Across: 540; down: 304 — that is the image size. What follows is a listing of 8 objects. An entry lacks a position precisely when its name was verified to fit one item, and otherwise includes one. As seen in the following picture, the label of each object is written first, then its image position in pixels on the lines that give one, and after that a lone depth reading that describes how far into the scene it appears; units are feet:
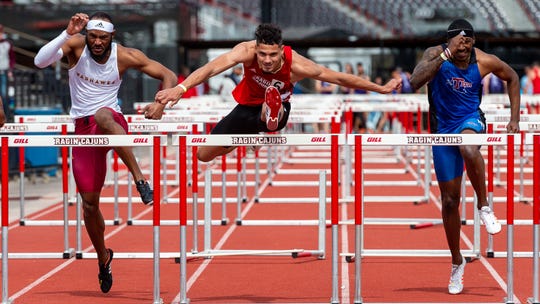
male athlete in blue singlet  54.73
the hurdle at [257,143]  49.04
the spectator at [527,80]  181.02
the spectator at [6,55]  145.88
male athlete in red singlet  48.33
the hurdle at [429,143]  49.39
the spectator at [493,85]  175.89
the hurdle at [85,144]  49.59
